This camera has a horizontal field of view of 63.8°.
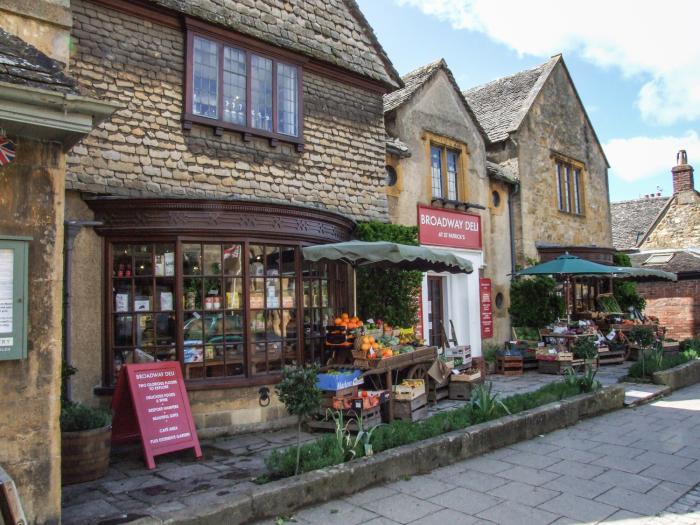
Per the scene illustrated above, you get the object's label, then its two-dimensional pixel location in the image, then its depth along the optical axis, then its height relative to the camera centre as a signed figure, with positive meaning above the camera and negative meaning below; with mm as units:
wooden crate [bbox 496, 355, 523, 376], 12898 -1437
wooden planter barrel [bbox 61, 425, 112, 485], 5508 -1447
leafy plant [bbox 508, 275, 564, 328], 14711 -7
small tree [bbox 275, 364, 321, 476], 5688 -879
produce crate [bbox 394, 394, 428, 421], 7910 -1516
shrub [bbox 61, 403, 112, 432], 5707 -1125
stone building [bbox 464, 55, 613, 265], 15281 +4169
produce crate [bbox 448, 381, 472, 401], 9586 -1509
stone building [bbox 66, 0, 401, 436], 7305 +1359
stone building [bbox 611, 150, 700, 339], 20047 +2553
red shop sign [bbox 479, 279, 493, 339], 13711 -154
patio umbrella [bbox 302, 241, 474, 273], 7871 +732
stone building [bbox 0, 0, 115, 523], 4027 +372
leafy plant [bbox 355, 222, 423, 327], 10406 +296
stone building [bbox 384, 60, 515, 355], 11969 +2554
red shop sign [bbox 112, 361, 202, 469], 6234 -1175
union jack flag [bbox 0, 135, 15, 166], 4047 +1148
